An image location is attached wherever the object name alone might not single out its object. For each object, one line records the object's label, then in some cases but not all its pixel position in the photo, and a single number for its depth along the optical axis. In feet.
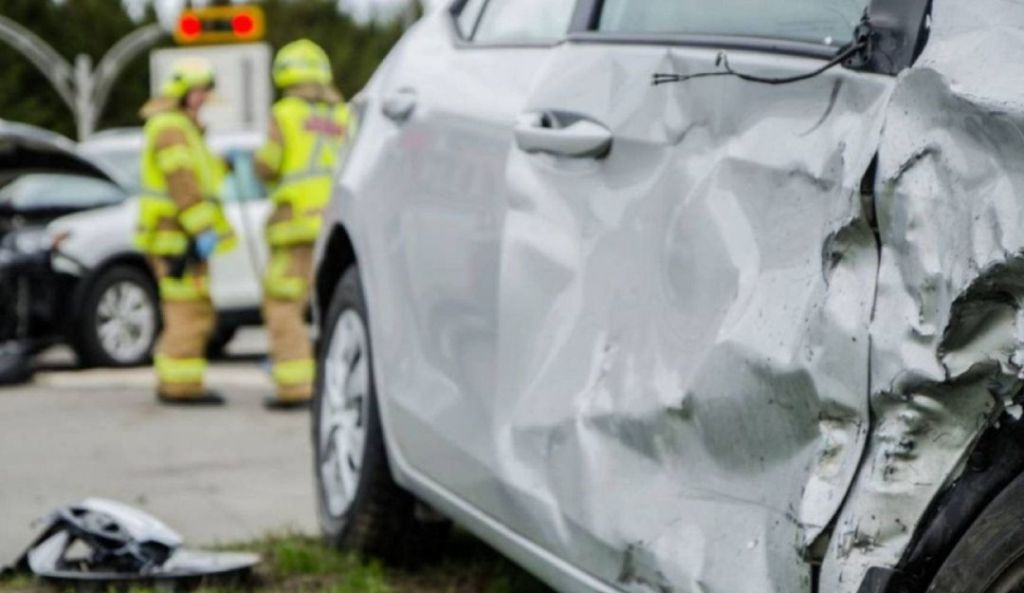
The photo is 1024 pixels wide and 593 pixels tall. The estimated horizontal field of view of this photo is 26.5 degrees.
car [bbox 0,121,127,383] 39.27
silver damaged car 9.37
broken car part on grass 17.47
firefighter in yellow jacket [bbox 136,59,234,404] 36.45
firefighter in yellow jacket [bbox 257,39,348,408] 35.73
